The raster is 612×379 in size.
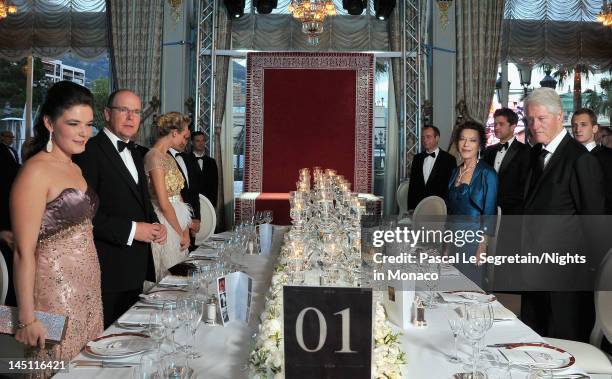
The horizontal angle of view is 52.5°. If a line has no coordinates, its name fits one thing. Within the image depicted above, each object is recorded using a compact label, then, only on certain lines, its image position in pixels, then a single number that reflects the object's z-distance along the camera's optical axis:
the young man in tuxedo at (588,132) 5.04
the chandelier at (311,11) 7.46
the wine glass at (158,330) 1.73
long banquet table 1.75
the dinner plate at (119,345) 1.86
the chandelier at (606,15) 7.84
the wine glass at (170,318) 1.74
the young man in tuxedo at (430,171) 6.63
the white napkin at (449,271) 3.19
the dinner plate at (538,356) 1.84
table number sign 1.38
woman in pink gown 2.16
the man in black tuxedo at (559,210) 2.98
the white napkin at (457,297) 2.59
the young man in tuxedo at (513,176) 4.98
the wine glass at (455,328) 1.79
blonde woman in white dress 3.78
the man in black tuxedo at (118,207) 2.89
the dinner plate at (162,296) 2.53
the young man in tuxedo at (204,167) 8.16
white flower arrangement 1.45
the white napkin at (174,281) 2.86
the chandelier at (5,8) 7.77
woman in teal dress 3.69
